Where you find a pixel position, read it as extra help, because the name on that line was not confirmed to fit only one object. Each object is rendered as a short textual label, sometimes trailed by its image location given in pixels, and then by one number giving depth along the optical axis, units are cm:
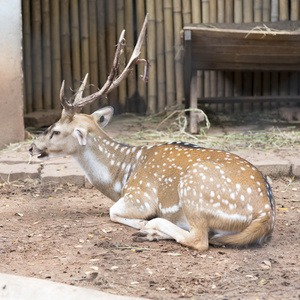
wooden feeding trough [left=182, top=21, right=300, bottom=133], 1438
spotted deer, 745
